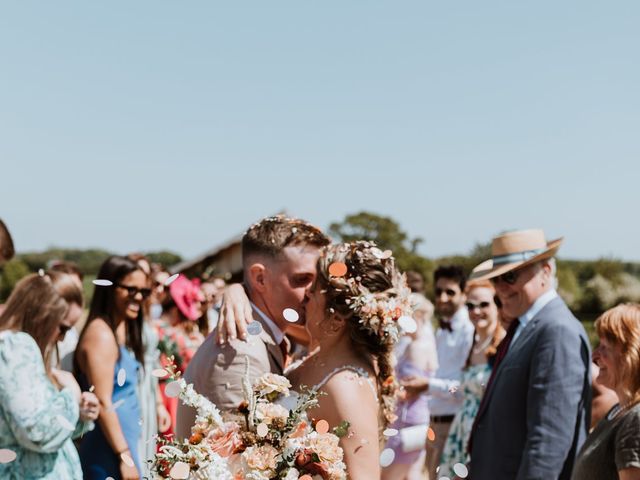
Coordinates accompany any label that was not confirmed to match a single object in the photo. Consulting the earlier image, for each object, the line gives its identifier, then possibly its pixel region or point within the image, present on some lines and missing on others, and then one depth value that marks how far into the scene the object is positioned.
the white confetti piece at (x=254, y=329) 2.19
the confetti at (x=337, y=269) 2.39
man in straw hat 3.59
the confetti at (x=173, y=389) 2.00
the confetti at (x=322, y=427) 2.10
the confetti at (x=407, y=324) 2.42
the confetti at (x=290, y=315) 2.18
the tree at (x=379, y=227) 70.00
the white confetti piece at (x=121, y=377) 2.05
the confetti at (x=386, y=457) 2.24
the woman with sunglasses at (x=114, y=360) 4.62
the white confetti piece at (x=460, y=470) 2.13
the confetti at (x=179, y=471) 1.92
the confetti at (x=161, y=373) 2.04
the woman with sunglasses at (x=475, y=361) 5.64
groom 2.68
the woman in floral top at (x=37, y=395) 3.47
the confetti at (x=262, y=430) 2.04
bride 2.58
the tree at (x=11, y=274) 31.52
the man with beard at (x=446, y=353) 6.34
